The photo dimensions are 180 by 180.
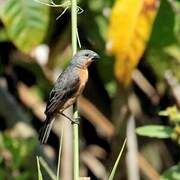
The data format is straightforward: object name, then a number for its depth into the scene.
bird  5.96
